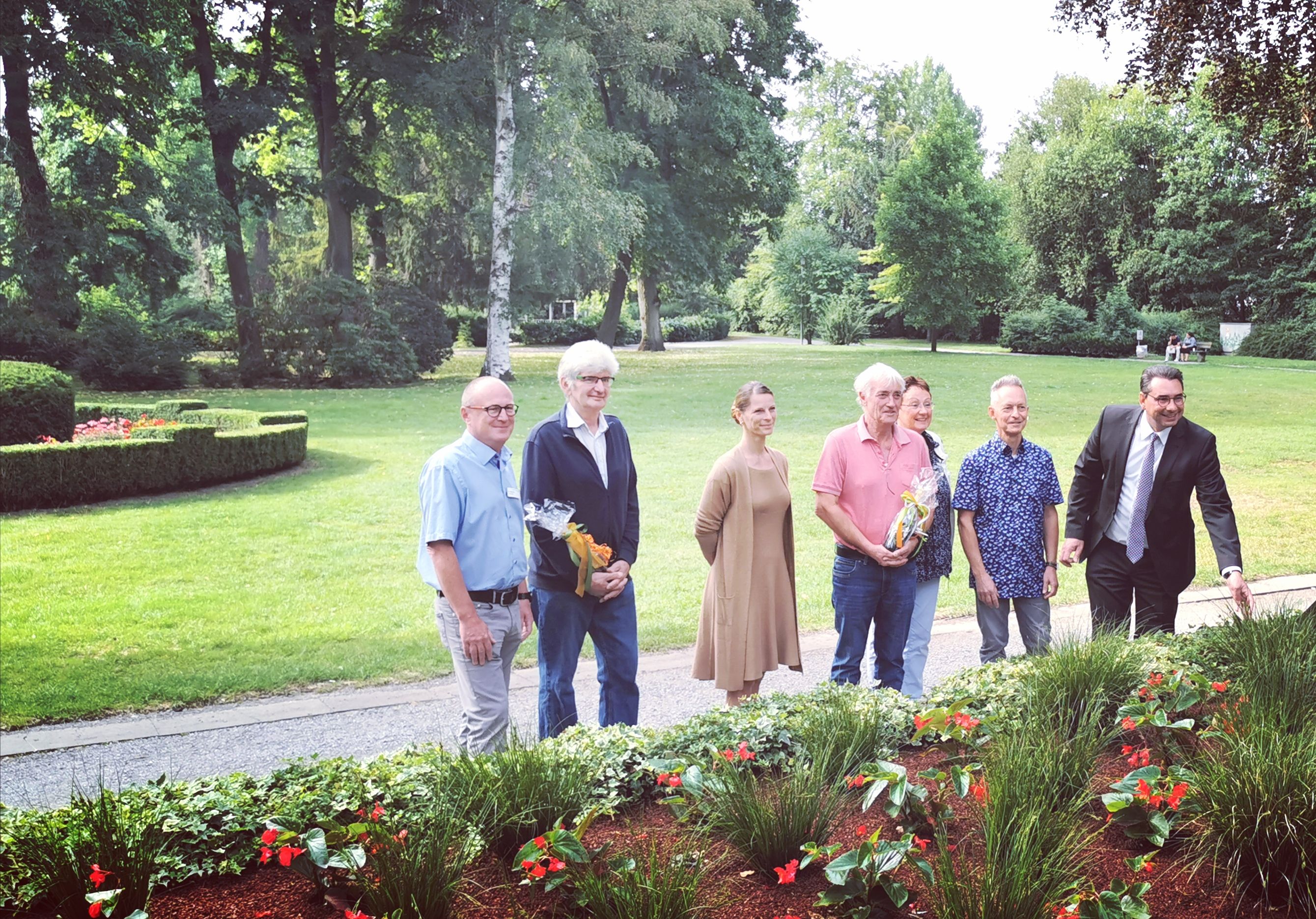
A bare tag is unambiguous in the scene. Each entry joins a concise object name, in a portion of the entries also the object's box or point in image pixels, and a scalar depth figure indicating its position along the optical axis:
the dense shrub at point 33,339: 23.48
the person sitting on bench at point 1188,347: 42.00
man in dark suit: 5.29
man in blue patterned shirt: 5.54
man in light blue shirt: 4.12
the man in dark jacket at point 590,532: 4.66
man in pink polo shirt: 5.14
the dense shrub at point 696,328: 60.88
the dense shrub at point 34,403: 13.91
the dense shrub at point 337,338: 28.20
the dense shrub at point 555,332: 56.09
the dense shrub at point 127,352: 25.16
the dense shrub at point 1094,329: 45.88
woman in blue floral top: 5.62
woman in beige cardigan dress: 5.00
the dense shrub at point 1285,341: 40.84
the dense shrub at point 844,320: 53.62
